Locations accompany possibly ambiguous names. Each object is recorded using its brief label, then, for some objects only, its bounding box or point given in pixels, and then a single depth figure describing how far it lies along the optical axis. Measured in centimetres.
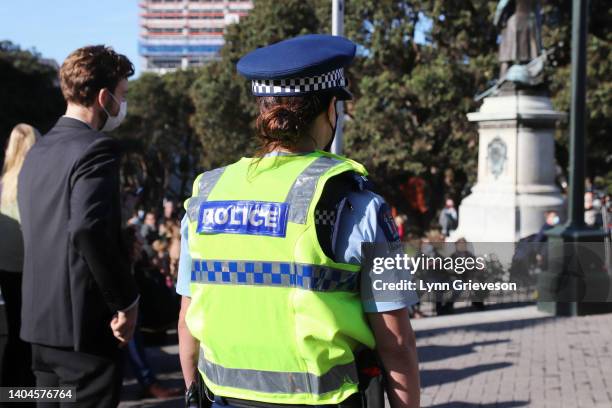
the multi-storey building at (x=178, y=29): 17912
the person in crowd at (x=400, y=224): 1498
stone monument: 1617
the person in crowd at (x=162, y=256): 1011
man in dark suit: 320
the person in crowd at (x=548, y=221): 1135
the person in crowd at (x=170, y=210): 1942
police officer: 219
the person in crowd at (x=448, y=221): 2198
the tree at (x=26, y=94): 3941
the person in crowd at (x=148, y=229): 1394
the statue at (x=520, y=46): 1647
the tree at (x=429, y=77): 2561
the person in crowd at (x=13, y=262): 425
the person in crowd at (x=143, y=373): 653
